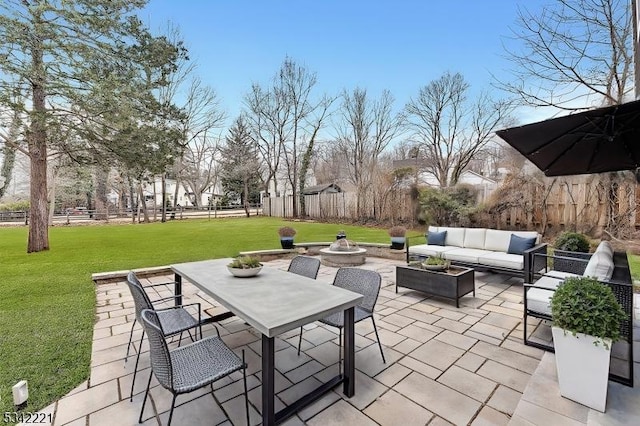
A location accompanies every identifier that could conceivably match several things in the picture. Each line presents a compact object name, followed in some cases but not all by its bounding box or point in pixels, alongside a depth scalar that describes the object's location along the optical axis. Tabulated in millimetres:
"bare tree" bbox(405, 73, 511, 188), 14516
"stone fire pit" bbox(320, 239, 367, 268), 6254
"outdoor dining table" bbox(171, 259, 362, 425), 1656
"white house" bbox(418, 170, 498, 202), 9281
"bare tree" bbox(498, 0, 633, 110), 6660
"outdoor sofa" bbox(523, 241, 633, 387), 2215
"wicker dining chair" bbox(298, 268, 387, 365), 2514
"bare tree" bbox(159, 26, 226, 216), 16922
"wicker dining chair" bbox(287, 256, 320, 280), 3211
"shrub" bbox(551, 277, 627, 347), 1810
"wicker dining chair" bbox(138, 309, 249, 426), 1545
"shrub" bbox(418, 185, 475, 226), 9445
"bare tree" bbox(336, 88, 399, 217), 16438
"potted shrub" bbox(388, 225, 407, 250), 6832
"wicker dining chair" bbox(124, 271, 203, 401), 2213
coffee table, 3838
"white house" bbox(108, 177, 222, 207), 29350
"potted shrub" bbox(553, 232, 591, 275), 3896
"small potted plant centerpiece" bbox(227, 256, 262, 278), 2721
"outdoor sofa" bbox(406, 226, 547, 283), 4570
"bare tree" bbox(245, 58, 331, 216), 17484
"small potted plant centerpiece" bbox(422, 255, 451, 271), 4148
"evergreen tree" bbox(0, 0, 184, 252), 6188
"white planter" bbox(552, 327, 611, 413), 1809
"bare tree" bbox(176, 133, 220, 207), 21609
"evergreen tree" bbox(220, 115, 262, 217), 22406
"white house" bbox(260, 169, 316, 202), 21453
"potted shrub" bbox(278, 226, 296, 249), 7273
